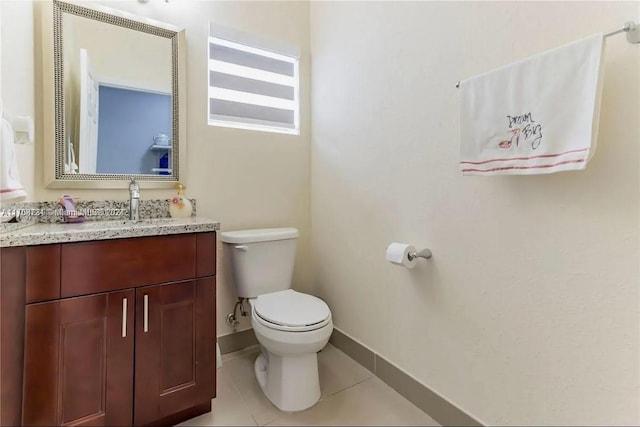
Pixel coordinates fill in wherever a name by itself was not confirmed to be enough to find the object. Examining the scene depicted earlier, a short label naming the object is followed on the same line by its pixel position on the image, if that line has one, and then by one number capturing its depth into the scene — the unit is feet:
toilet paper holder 4.47
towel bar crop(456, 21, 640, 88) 2.56
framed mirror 4.72
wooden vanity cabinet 3.44
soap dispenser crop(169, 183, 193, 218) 5.51
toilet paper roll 4.41
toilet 4.53
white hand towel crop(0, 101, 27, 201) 2.96
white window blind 6.27
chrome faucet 5.17
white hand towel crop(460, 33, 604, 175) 2.69
